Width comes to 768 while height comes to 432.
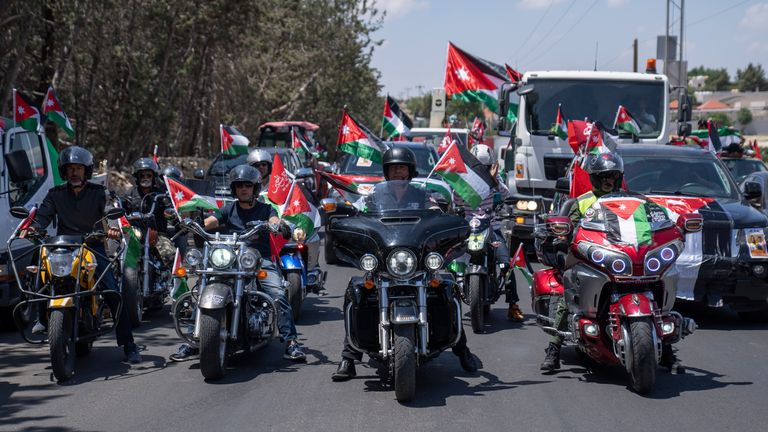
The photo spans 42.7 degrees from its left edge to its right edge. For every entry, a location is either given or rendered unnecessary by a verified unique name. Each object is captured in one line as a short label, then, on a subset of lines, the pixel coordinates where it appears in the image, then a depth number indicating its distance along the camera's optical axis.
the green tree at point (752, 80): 157.00
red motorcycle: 7.04
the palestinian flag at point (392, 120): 19.05
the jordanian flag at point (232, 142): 14.03
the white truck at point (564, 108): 17.22
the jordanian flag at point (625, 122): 16.17
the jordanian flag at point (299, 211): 10.05
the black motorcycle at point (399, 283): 6.80
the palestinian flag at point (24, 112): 11.75
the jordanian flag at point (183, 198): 8.69
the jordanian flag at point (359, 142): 11.40
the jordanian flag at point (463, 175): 9.12
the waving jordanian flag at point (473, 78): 18.33
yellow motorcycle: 7.54
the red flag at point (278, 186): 10.07
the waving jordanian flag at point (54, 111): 13.55
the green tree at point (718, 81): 167.00
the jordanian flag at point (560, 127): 16.45
